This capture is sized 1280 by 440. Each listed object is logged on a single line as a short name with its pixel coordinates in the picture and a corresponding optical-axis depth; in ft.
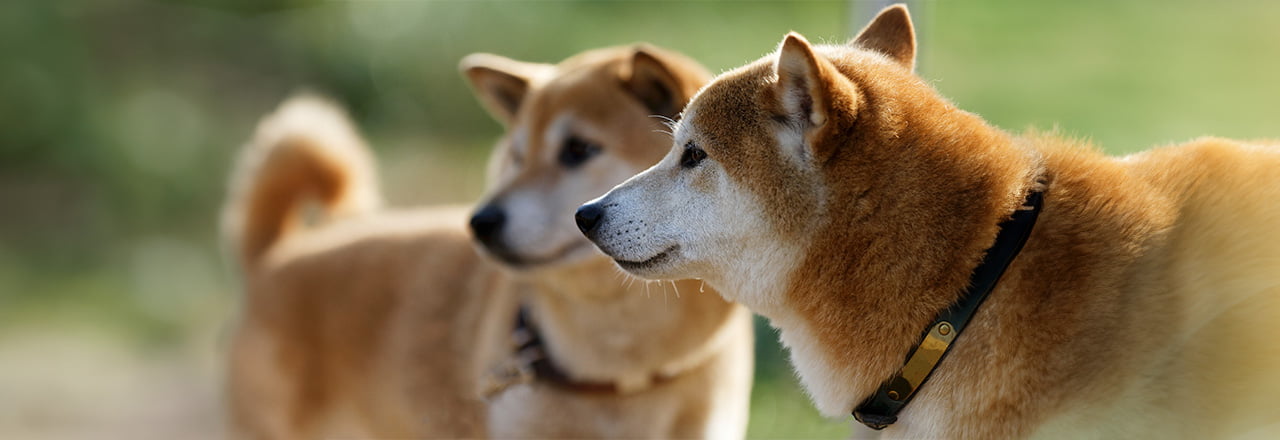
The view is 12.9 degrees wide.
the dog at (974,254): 10.47
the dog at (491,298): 11.81
